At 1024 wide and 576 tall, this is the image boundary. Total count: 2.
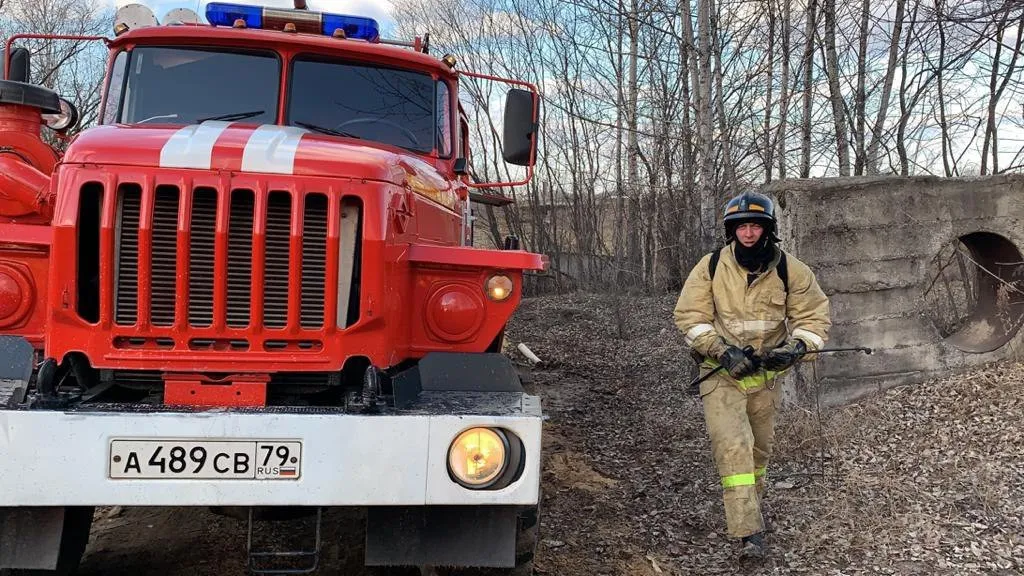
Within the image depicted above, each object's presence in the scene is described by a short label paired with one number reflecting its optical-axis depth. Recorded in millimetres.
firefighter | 4039
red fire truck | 2574
